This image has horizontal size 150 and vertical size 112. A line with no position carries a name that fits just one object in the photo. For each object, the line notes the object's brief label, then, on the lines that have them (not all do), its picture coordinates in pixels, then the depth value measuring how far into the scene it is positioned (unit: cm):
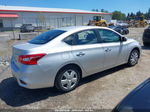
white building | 3306
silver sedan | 304
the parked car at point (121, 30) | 1823
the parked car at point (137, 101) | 164
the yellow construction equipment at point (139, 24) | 3556
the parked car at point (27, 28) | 2672
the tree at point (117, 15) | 10425
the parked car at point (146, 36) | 856
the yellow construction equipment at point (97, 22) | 2973
